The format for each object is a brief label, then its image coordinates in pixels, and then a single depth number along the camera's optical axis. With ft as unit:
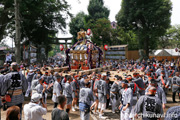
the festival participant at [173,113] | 7.04
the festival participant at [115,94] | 23.68
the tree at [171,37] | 129.53
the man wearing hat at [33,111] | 11.33
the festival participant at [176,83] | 28.07
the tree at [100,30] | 101.45
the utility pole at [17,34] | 28.04
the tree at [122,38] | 101.98
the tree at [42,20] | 74.22
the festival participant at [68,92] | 22.21
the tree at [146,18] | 79.46
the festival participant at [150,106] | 12.62
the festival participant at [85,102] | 16.49
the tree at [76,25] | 128.77
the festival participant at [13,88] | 14.76
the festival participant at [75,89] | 23.48
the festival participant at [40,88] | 20.30
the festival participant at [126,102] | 16.88
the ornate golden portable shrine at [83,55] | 51.32
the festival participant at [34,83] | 21.83
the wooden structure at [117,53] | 78.07
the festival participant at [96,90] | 22.61
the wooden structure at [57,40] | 129.20
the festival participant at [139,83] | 23.70
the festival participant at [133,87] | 19.67
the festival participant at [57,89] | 21.57
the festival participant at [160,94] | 17.55
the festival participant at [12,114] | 8.66
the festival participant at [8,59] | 48.04
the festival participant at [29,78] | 31.05
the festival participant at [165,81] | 29.22
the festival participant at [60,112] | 10.24
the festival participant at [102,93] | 22.22
